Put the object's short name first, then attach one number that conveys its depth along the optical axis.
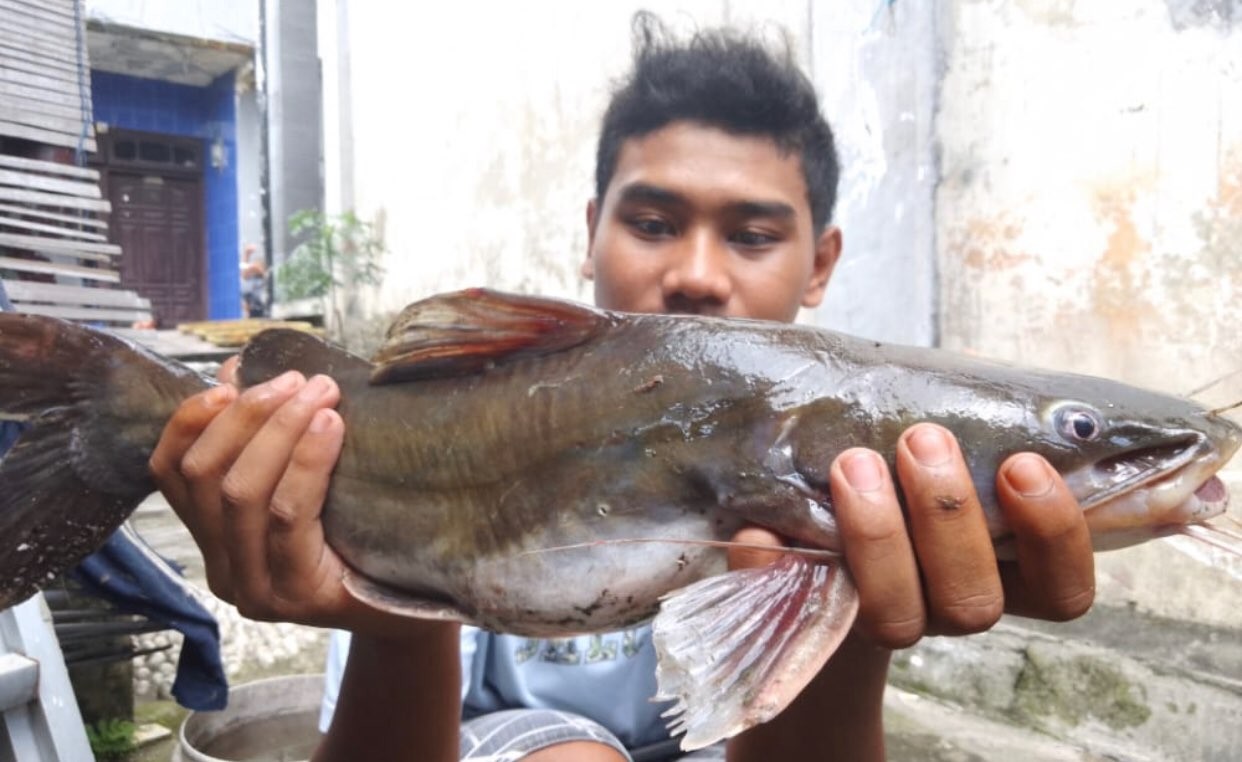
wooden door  12.20
